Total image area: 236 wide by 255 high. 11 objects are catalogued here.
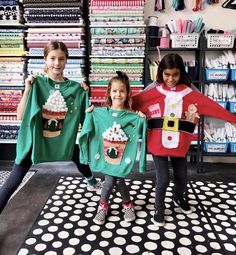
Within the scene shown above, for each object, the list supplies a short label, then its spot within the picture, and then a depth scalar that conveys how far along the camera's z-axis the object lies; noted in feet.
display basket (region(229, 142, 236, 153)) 9.30
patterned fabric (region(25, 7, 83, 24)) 8.96
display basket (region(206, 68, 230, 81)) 8.89
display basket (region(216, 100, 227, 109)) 9.09
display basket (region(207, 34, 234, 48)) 8.70
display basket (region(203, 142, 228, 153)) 9.30
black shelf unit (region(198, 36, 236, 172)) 8.84
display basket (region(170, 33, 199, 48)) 8.80
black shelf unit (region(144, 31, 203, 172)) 9.00
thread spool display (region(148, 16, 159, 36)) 9.00
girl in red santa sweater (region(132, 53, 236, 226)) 6.16
